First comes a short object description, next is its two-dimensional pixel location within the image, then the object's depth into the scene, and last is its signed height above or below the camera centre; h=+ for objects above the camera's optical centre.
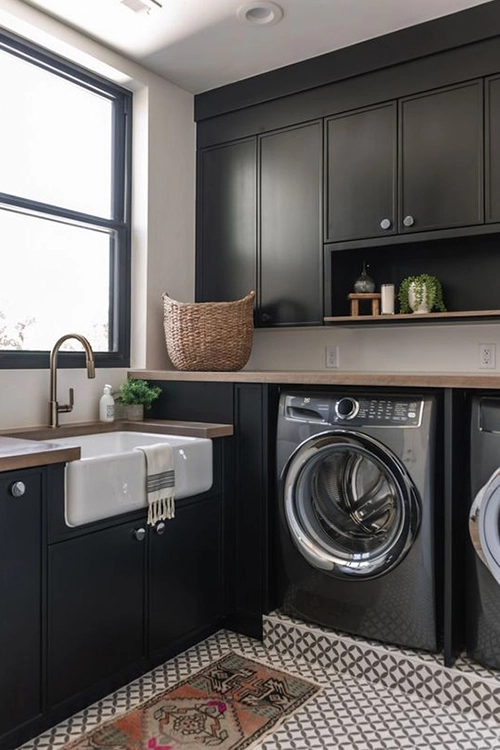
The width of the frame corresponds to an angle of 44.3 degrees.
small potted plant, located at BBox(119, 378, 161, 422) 2.81 -0.07
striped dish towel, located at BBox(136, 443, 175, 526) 2.15 -0.36
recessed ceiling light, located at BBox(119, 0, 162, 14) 2.49 +1.54
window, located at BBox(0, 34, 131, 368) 2.58 +0.78
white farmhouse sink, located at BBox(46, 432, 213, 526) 1.91 -0.33
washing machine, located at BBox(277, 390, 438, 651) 2.13 -0.50
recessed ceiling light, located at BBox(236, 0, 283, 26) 2.53 +1.55
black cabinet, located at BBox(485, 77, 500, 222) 2.49 +0.95
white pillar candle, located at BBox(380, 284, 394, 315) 2.82 +0.38
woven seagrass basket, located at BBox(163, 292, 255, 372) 2.84 +0.22
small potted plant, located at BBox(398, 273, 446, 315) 2.74 +0.39
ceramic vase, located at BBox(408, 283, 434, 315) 2.73 +0.35
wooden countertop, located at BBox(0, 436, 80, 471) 1.74 -0.21
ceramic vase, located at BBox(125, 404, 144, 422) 2.85 -0.14
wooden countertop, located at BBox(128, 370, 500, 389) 2.05 +0.01
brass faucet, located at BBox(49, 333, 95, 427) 2.51 +0.05
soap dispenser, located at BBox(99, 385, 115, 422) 2.80 -0.12
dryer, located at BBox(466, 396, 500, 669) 1.98 -0.51
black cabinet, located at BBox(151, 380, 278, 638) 2.52 -0.49
